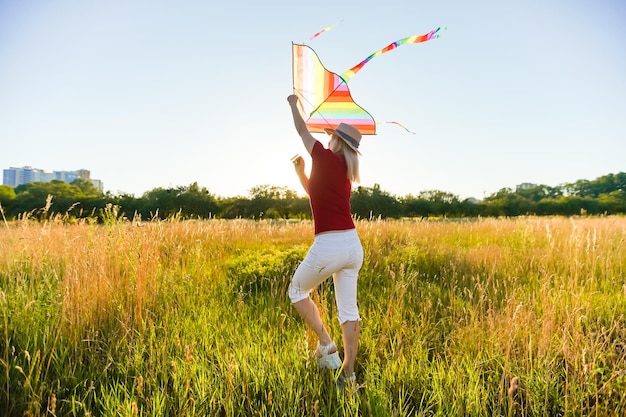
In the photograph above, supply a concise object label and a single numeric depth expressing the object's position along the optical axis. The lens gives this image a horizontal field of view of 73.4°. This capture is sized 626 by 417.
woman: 2.80
